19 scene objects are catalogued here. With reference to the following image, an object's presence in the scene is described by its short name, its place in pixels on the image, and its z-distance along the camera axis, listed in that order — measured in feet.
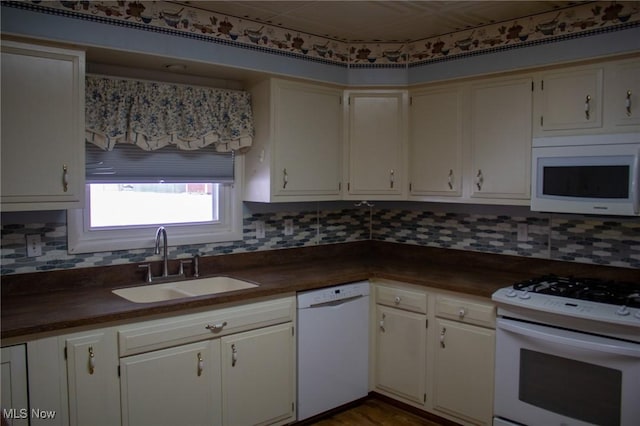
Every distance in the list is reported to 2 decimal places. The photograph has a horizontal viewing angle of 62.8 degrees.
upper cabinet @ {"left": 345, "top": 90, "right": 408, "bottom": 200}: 11.27
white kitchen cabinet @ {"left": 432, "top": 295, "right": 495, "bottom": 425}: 9.03
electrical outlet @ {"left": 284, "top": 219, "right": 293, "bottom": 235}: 11.78
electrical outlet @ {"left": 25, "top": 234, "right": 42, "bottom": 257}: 8.43
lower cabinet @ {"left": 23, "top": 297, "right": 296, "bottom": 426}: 6.99
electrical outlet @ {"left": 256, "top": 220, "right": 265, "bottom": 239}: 11.34
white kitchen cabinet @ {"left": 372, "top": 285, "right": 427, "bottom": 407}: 9.97
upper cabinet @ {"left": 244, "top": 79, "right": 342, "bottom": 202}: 10.33
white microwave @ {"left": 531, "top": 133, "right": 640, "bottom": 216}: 8.11
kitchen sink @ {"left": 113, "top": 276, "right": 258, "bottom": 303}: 9.16
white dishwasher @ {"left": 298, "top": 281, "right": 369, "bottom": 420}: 9.68
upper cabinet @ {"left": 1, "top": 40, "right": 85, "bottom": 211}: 7.30
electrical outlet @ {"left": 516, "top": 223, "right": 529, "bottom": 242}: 10.50
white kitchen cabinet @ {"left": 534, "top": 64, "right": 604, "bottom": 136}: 8.77
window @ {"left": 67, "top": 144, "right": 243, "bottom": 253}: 9.21
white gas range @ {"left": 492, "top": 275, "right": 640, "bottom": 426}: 7.46
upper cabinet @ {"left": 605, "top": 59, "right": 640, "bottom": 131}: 8.36
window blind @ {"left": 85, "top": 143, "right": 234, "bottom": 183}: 9.20
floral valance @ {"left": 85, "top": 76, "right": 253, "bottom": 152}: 8.95
